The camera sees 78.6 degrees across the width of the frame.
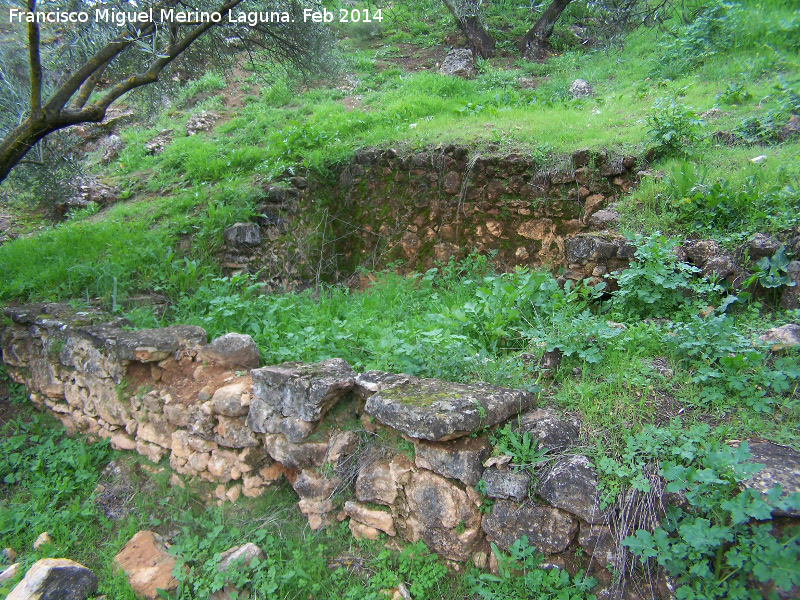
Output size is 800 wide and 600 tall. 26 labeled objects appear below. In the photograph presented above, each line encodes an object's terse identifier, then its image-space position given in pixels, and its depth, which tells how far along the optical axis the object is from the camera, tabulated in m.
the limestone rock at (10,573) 3.17
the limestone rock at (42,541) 3.41
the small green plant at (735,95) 6.08
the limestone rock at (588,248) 4.18
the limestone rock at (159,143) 9.59
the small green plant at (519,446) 2.44
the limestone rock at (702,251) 3.71
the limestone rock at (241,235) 6.06
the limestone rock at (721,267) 3.52
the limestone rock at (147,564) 2.99
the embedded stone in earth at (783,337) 2.71
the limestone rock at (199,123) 10.04
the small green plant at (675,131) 5.23
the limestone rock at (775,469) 1.94
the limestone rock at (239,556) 2.85
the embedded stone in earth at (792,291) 3.21
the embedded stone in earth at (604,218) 4.57
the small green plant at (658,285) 3.33
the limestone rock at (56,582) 2.86
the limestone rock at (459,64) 10.31
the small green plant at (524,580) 2.16
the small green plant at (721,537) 1.79
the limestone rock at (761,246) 3.50
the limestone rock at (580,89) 8.47
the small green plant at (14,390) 4.73
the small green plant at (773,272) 3.26
